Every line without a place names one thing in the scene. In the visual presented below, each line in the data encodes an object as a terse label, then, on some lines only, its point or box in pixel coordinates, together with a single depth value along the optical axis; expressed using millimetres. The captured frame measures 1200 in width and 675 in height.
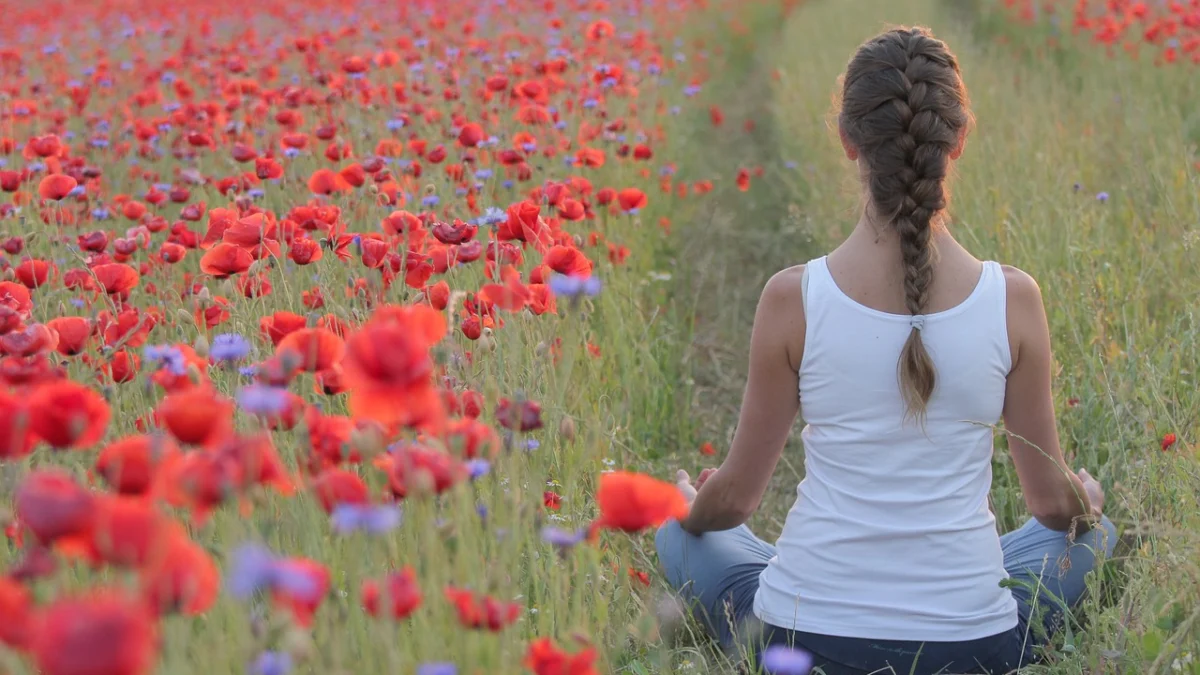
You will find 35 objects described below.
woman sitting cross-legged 7214
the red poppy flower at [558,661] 6534
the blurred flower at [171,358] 6830
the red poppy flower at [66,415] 6528
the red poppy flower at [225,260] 7270
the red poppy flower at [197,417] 6516
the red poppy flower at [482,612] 6560
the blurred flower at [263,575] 6239
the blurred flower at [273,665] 6456
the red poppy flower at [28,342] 6968
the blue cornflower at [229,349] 6853
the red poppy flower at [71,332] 7137
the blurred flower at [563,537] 6704
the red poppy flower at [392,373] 6543
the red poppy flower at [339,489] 6537
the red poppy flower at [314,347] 6757
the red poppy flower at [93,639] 5375
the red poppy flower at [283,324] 6994
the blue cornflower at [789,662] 6566
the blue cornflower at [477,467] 6733
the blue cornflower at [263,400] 6574
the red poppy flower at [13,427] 6503
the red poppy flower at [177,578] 6156
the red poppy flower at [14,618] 6027
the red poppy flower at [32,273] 7612
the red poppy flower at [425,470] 6555
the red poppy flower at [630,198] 8249
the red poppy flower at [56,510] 6214
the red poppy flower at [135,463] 6479
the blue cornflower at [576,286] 6831
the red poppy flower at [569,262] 7198
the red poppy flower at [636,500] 6660
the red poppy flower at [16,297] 7205
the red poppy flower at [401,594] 6530
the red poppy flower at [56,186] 7918
